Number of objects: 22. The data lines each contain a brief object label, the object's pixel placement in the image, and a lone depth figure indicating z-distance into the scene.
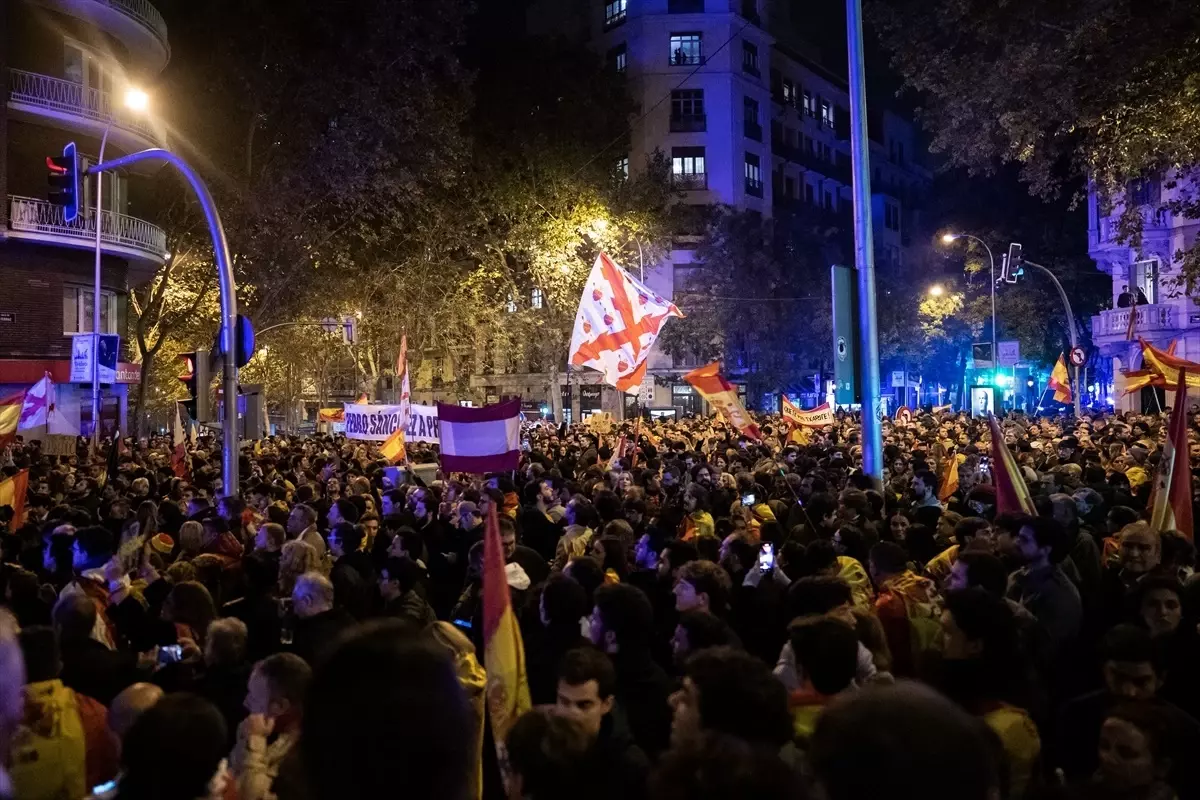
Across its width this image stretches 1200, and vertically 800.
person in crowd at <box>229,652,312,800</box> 3.41
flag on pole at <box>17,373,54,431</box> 15.99
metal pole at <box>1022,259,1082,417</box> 32.03
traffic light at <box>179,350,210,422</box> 12.67
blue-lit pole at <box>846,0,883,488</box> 10.97
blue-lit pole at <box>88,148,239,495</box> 12.09
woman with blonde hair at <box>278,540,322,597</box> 6.20
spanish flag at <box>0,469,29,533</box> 10.37
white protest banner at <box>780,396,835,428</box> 19.80
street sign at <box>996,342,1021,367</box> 35.56
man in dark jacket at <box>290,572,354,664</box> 5.04
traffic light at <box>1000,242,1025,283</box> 34.25
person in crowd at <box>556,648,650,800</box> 3.22
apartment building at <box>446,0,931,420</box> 54.34
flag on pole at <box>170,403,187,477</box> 15.87
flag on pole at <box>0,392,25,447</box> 12.45
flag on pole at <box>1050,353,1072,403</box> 27.75
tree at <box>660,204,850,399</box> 46.31
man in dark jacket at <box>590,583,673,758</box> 4.29
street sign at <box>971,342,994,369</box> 37.94
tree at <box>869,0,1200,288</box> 12.33
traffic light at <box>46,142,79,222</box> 13.48
